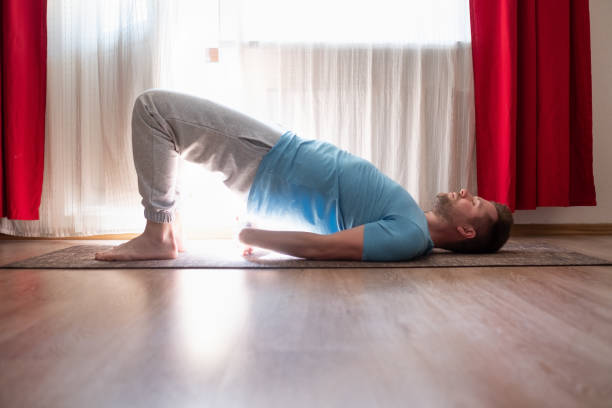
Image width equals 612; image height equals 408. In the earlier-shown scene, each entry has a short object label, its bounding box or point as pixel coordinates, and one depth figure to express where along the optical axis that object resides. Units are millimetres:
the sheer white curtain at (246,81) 2445
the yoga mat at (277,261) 1564
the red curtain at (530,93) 2479
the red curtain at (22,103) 2379
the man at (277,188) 1575
